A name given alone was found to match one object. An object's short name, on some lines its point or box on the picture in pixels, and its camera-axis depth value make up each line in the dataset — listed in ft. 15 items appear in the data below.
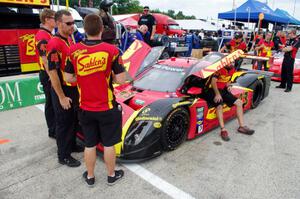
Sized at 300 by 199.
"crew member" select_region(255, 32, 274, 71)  30.09
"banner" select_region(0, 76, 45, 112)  16.88
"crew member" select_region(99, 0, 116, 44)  17.54
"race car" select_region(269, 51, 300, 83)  28.30
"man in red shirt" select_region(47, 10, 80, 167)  9.30
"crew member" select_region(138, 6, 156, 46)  25.59
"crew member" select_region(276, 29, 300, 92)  24.19
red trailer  23.71
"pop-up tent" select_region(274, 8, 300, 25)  80.95
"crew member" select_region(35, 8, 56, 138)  10.73
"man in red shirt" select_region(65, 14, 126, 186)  7.75
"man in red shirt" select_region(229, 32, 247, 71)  26.66
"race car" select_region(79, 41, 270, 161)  10.37
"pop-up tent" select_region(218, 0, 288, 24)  56.35
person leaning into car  13.26
